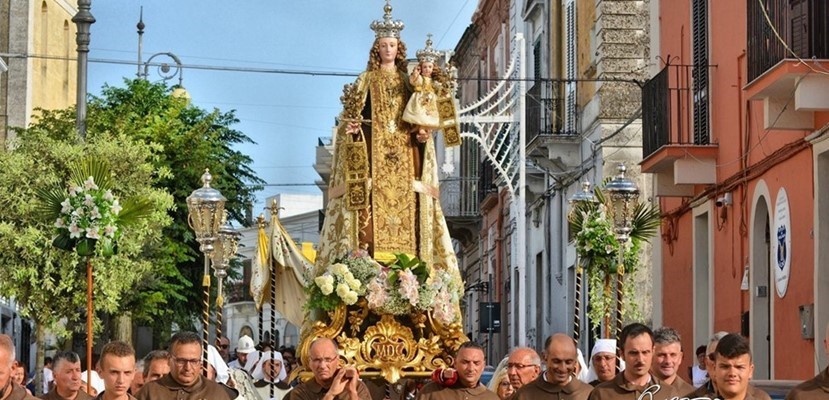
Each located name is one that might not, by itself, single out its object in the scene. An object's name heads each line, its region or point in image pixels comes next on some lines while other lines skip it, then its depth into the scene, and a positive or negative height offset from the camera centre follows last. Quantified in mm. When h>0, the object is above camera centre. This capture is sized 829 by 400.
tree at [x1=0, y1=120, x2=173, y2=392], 32344 +1207
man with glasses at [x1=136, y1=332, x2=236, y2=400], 12312 -415
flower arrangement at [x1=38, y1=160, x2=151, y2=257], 18109 +819
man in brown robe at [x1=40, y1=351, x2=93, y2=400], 14352 -498
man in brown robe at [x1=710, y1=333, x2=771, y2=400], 9570 -263
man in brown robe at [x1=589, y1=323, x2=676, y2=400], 11258 -352
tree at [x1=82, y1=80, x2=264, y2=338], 36031 +2753
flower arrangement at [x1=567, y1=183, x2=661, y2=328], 18281 +581
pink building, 18984 +1515
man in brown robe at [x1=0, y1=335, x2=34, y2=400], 10125 -309
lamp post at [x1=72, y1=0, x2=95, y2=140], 28672 +3716
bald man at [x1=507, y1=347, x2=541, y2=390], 12891 -347
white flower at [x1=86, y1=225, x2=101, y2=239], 18062 +681
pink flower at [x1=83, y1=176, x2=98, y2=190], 18234 +1118
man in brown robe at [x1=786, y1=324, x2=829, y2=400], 9602 -362
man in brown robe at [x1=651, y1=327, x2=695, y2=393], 11555 -269
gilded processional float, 16391 +659
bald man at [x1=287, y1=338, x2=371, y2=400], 12648 -423
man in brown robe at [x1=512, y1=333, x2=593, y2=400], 12031 -399
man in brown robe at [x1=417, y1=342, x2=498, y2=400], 12844 -422
